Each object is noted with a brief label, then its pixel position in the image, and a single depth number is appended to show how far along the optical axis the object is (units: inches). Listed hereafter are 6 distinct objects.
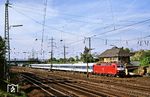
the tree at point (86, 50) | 3059.8
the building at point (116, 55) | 3681.1
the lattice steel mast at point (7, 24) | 1732.2
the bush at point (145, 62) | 2822.3
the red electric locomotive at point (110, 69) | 2541.8
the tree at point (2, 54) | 2141.6
